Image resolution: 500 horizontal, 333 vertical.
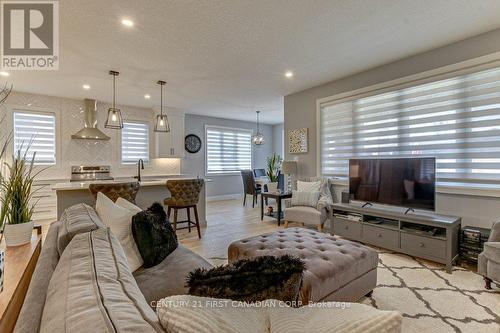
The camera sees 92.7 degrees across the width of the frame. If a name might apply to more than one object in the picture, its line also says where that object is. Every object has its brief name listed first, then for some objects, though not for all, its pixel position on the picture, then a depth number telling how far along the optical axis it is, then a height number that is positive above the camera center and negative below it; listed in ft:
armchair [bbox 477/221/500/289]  6.76 -2.72
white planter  5.19 -1.55
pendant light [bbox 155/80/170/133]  13.57 +2.30
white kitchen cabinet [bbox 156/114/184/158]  20.39 +2.11
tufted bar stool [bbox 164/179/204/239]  11.43 -1.42
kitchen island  10.00 -1.50
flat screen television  9.47 -0.69
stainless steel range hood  16.90 +2.93
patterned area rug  5.74 -3.78
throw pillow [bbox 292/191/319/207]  13.30 -1.90
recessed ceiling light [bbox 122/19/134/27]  7.97 +4.81
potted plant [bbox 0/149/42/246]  5.20 -0.97
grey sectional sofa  2.35 -1.47
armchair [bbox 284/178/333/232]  12.46 -2.51
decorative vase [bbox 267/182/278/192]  16.24 -1.45
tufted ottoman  5.39 -2.43
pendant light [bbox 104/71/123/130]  12.13 +2.33
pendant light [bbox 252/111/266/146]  23.09 +2.52
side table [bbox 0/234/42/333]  3.04 -1.86
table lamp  15.56 -0.13
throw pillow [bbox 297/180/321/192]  13.65 -1.24
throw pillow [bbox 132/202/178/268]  5.43 -1.73
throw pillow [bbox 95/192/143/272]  5.29 -1.35
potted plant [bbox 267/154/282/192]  16.30 -1.01
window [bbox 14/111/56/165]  15.89 +2.05
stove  17.19 -0.67
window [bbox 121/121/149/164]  19.71 +1.91
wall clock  22.81 +2.08
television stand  8.53 -2.64
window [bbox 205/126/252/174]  24.66 +1.63
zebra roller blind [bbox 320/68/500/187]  8.94 +1.79
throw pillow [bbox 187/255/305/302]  2.43 -1.21
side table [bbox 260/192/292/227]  14.62 -1.91
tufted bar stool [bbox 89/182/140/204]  9.18 -1.01
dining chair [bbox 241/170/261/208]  20.99 -1.78
